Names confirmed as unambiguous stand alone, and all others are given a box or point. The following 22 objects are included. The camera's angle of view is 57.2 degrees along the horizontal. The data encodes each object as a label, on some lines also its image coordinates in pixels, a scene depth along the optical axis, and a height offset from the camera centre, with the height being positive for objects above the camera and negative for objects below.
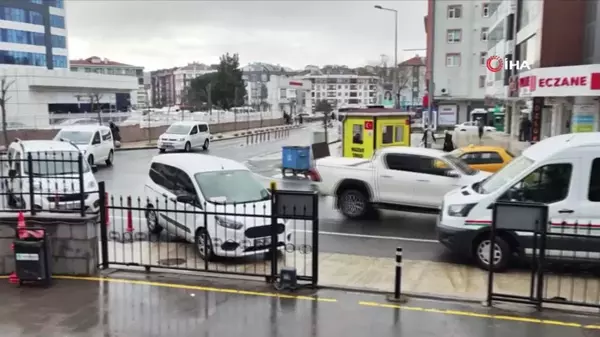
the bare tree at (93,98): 64.86 +0.47
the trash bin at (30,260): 8.08 -2.32
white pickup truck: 13.15 -1.84
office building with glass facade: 69.06 +9.05
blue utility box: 22.09 -2.16
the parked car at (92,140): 24.34 -1.75
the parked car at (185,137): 32.31 -2.09
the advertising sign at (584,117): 22.94 -0.52
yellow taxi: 18.48 -1.80
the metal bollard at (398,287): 7.57 -2.56
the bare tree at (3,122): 32.21 -1.24
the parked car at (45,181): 9.55 -1.67
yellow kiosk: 23.14 -1.12
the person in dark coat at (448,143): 26.45 -1.87
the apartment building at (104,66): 118.56 +7.93
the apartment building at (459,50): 61.97 +6.15
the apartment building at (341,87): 181.88 +5.39
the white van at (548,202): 8.95 -1.67
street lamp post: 41.44 +5.71
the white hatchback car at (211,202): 9.55 -1.89
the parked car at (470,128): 45.44 -2.02
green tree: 86.94 +2.81
